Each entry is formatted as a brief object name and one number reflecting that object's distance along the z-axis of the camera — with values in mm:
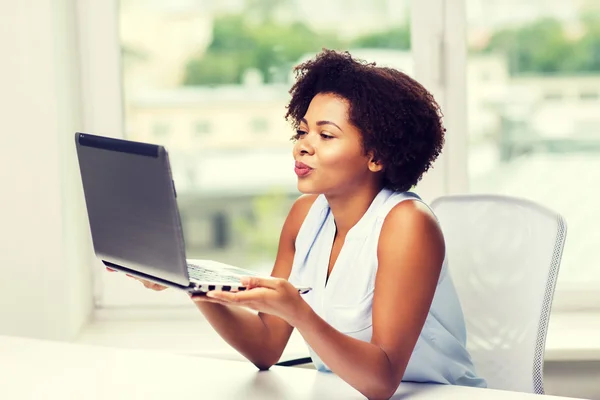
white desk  2823
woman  2873
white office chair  3107
